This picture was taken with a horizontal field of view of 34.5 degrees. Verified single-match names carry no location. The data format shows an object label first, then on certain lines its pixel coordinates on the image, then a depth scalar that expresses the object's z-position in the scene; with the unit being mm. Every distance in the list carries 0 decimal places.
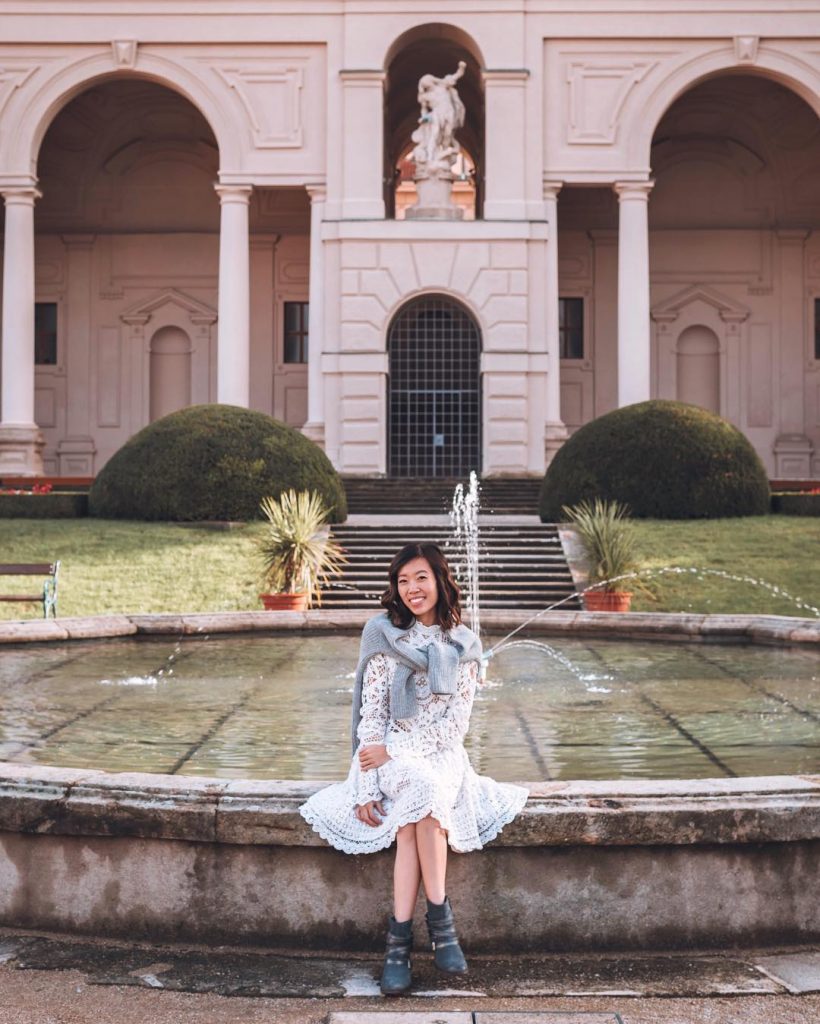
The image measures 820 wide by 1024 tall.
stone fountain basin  4434
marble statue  29594
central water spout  14164
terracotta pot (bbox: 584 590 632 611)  15039
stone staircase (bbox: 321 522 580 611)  15844
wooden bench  13883
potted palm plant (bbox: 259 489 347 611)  14977
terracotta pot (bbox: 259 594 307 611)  14844
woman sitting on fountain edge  4270
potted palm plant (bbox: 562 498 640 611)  15094
